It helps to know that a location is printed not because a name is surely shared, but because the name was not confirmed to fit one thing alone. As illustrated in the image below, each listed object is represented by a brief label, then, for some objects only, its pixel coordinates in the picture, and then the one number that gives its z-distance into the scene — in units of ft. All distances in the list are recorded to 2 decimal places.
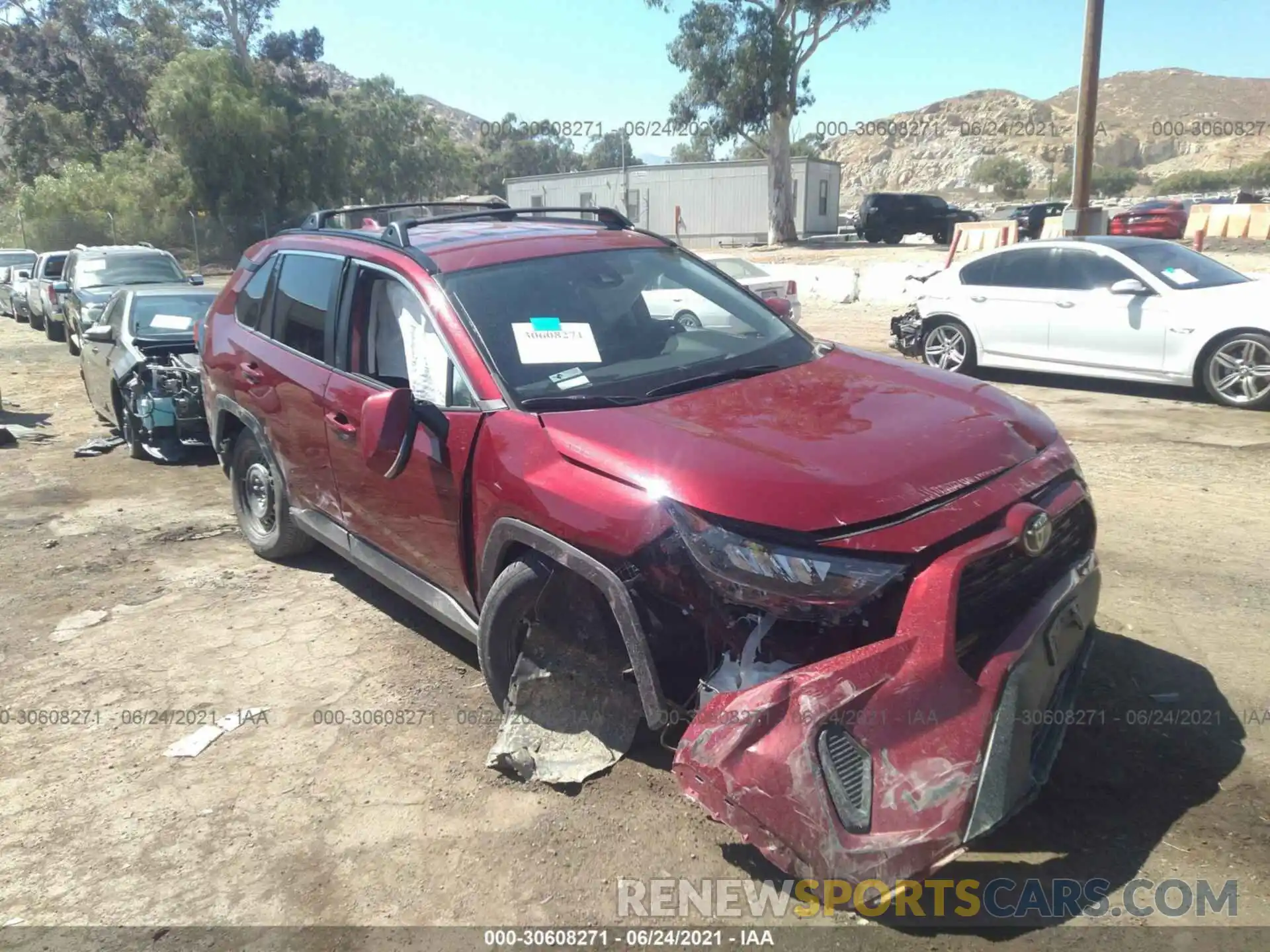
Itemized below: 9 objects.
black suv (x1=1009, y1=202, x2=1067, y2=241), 101.30
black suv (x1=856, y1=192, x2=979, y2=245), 114.52
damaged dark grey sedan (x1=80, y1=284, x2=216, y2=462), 27.58
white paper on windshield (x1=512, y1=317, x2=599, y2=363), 12.26
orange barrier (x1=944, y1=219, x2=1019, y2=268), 76.02
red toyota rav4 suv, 8.50
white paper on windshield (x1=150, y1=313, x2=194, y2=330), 30.12
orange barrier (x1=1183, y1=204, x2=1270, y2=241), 83.35
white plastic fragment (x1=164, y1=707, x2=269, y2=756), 12.63
